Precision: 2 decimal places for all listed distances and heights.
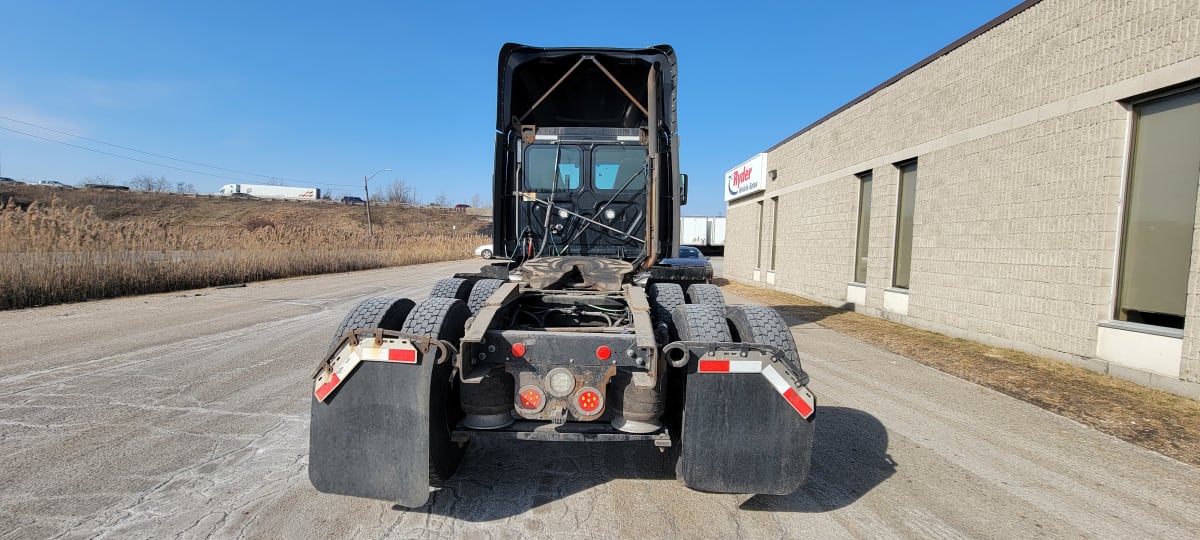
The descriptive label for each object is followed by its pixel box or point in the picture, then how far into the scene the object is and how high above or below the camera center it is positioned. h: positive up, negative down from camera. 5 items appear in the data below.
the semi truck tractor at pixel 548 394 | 2.83 -0.82
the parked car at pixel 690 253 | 16.94 -0.31
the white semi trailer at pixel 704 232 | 50.44 +1.09
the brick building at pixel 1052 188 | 5.96 +0.93
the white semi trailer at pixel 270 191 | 95.42 +6.47
